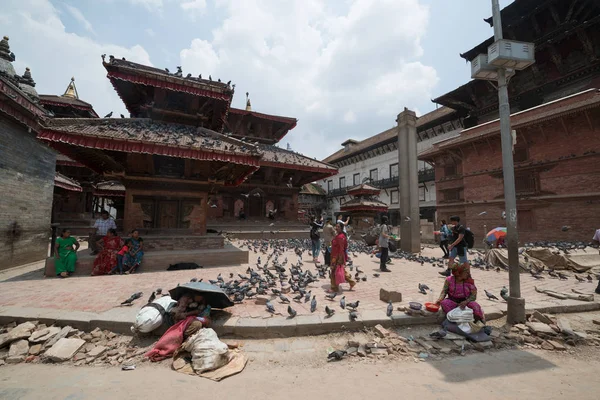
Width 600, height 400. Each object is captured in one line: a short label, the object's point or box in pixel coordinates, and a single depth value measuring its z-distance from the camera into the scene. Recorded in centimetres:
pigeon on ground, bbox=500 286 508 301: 510
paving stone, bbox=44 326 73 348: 360
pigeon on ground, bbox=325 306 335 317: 422
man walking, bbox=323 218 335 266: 861
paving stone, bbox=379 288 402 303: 502
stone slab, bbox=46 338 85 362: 333
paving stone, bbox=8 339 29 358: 341
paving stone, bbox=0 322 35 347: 358
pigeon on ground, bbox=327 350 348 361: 333
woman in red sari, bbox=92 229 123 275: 711
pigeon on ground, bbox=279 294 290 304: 484
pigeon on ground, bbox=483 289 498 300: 515
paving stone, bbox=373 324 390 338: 386
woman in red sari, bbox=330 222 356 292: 577
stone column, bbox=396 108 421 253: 1278
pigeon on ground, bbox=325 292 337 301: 521
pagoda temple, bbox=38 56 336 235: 751
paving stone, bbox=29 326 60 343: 362
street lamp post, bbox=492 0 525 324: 424
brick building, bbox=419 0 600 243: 1427
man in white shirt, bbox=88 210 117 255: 802
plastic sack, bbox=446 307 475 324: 380
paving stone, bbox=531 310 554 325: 421
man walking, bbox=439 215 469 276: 624
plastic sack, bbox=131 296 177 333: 362
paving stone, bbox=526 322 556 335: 389
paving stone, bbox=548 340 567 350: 361
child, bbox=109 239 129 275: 718
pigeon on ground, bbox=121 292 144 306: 467
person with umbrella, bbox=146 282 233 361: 340
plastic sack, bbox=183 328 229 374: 304
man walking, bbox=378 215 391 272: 826
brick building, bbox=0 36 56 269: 781
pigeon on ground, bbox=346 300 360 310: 448
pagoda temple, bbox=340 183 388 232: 2328
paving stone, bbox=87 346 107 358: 344
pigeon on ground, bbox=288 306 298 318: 416
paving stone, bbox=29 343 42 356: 347
